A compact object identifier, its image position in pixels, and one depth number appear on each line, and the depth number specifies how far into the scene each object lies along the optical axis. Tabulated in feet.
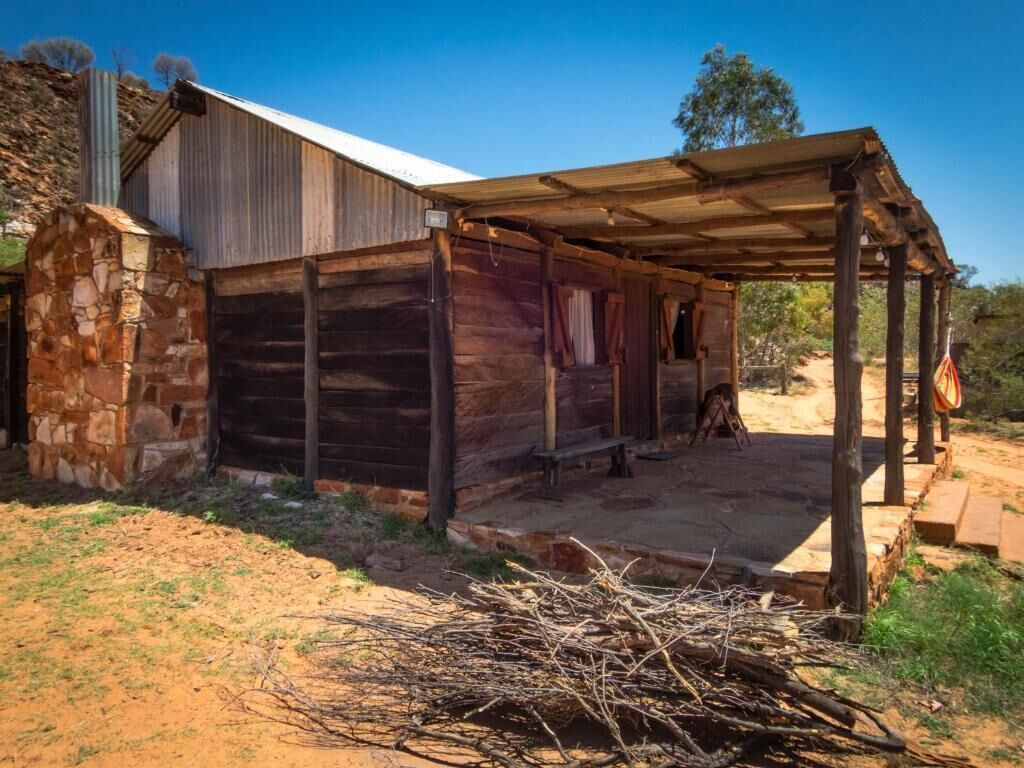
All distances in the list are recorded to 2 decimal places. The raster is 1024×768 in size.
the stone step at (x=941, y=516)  20.16
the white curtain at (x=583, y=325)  26.07
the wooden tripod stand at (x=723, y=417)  33.94
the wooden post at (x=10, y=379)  33.63
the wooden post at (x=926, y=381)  26.30
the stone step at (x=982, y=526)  19.56
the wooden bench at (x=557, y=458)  21.98
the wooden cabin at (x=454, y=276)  15.57
